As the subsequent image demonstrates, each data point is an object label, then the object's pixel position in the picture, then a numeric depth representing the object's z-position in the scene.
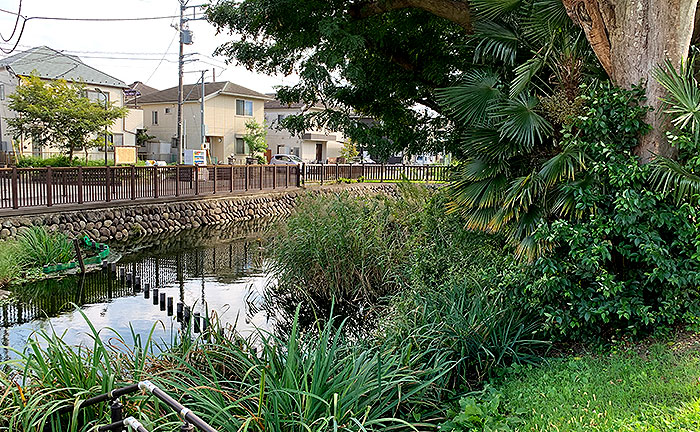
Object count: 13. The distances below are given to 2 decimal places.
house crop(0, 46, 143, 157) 29.72
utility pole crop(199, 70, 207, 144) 32.38
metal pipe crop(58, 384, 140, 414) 3.05
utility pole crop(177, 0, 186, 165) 26.89
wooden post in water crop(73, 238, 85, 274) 11.39
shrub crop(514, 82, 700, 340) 4.62
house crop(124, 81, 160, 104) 36.78
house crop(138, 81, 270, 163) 39.19
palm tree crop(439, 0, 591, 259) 5.41
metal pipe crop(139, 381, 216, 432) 2.43
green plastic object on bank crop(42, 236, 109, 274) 11.27
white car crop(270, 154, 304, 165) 42.19
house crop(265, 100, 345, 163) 46.50
